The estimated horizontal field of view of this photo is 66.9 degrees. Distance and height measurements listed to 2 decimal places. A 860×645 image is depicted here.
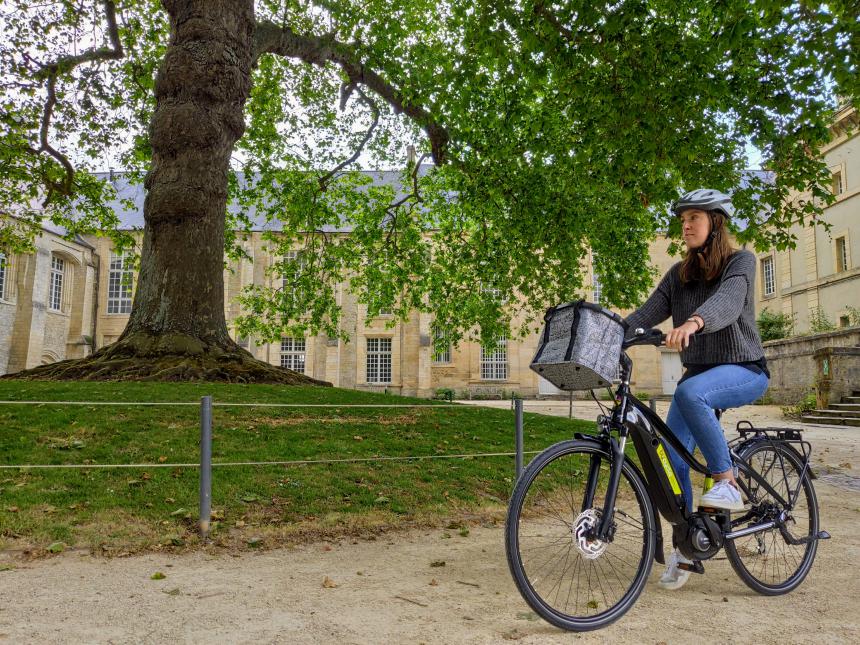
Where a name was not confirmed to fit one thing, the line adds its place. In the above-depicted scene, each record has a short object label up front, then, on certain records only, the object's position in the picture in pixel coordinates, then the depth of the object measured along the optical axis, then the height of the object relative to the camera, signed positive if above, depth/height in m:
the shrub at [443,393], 36.72 -0.82
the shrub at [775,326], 32.31 +2.91
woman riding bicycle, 3.34 +0.25
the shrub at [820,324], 25.91 +2.44
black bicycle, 3.09 -0.71
